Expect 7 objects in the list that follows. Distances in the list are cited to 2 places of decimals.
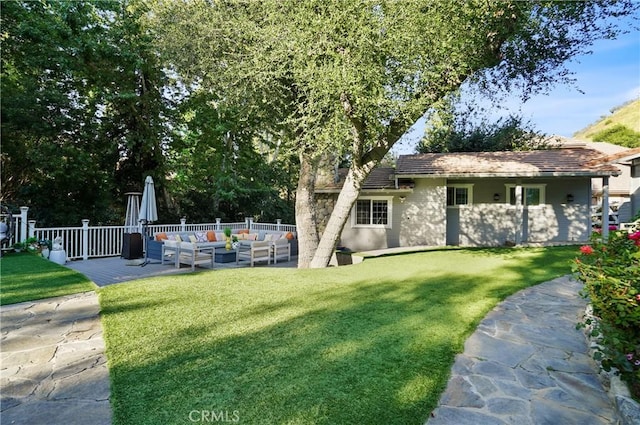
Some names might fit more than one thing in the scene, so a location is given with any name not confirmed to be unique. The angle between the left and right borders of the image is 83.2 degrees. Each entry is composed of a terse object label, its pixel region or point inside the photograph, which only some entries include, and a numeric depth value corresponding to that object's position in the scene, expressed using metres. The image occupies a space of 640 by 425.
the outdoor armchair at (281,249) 11.63
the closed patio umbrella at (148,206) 11.08
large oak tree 7.09
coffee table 11.57
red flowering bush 2.68
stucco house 13.40
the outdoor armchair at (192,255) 9.74
